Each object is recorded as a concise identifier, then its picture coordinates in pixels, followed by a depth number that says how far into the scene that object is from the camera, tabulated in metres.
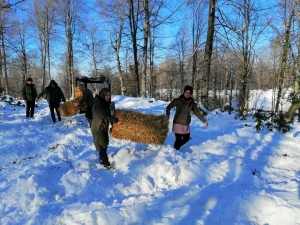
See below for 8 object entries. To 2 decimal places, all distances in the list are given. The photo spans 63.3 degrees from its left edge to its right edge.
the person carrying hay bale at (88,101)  8.27
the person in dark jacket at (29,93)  10.08
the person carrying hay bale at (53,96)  9.42
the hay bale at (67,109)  9.68
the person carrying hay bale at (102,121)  4.88
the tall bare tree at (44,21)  25.42
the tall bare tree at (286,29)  16.77
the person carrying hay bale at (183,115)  5.89
